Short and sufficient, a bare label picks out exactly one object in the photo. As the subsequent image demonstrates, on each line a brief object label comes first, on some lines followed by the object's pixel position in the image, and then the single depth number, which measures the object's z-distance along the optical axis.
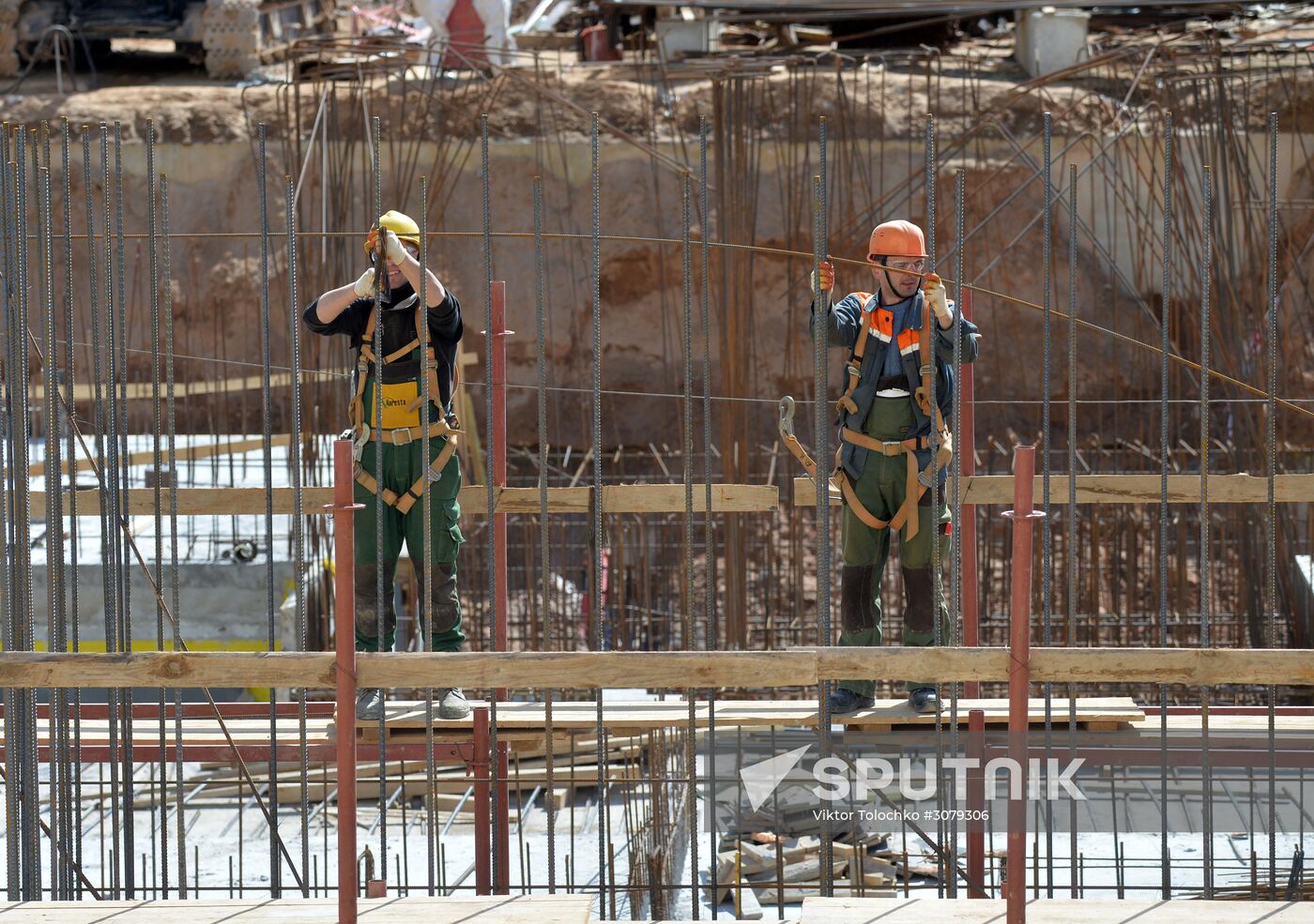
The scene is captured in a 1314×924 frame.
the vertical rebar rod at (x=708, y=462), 9.50
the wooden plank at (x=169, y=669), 9.21
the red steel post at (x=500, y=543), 13.58
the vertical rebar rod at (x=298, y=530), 10.01
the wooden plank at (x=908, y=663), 9.18
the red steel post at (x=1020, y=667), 8.62
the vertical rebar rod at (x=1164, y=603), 9.84
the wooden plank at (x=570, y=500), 15.06
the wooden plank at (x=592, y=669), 9.25
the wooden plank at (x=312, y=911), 9.45
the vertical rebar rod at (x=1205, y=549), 9.81
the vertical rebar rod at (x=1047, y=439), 9.81
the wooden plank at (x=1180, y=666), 9.05
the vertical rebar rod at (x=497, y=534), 11.79
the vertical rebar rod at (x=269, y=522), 10.01
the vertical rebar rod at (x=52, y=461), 9.92
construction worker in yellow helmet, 13.27
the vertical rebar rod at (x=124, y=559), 10.87
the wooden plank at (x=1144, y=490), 14.47
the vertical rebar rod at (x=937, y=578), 9.59
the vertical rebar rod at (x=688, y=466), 9.67
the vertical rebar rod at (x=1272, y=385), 9.74
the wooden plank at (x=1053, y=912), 9.37
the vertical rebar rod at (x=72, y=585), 10.48
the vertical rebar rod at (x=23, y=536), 10.32
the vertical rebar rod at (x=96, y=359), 10.90
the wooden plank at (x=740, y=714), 13.29
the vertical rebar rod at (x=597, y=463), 9.50
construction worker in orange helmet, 13.19
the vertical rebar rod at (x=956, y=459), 9.45
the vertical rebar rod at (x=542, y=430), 9.52
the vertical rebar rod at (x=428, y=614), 9.80
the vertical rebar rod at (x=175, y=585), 10.63
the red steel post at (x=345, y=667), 8.85
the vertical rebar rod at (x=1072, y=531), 9.99
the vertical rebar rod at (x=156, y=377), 10.22
